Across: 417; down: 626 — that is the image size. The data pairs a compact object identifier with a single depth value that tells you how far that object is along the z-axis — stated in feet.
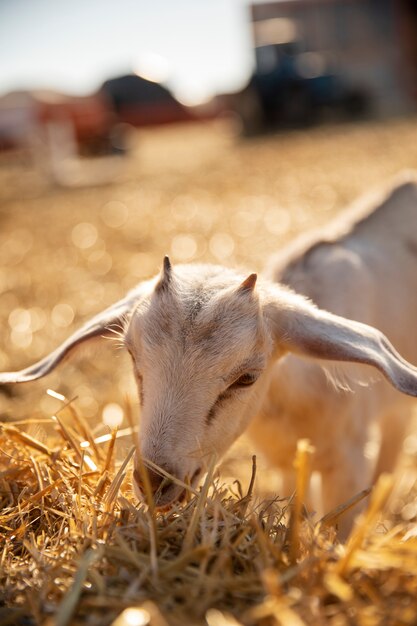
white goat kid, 2.25
